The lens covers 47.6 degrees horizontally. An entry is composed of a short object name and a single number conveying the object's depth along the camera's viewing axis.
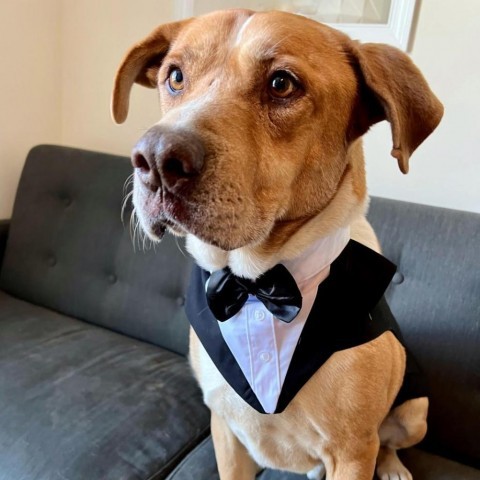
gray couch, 1.41
